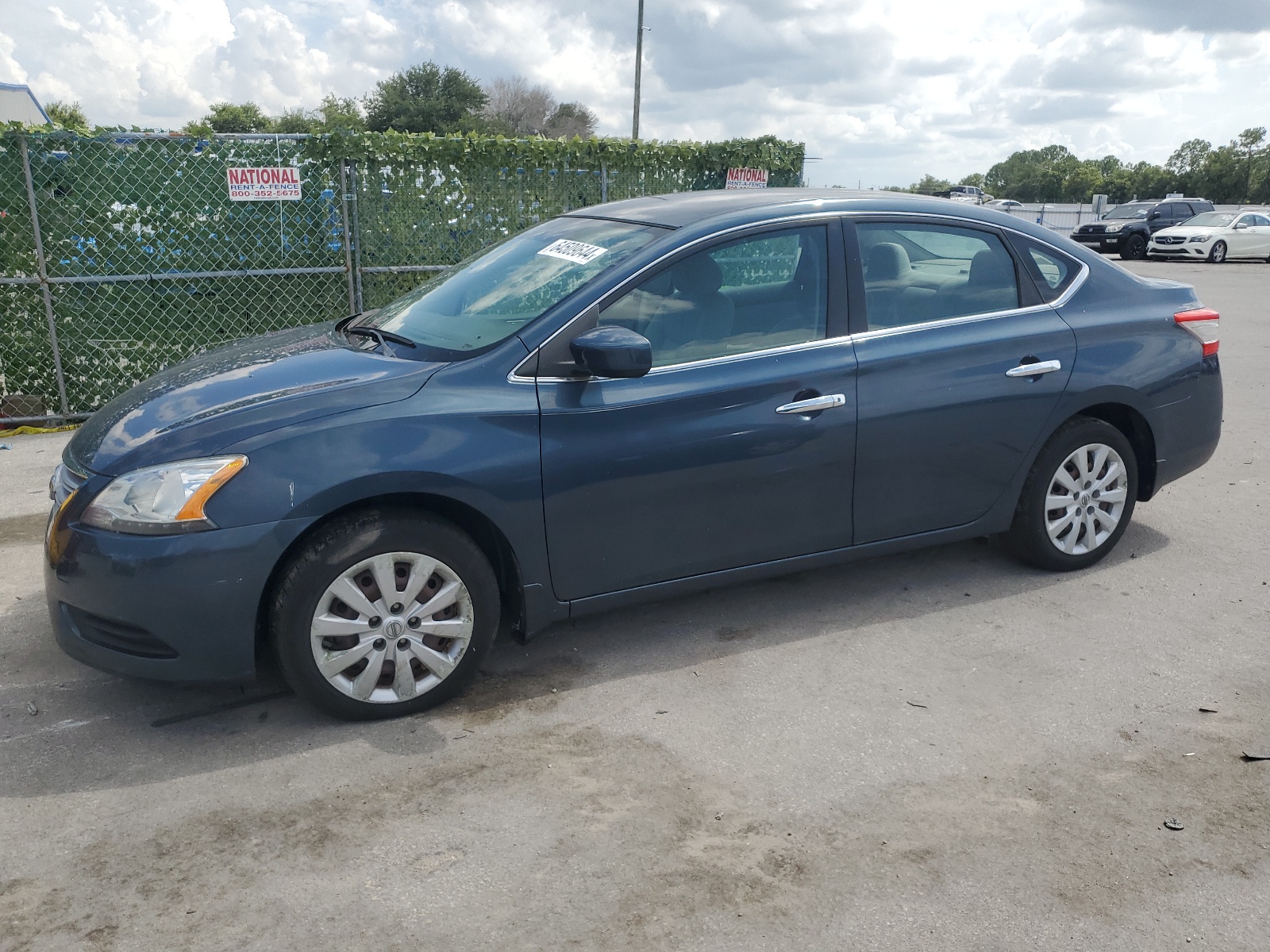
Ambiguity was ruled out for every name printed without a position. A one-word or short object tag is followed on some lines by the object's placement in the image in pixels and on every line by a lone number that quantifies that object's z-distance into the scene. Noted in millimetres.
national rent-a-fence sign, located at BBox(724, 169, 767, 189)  11398
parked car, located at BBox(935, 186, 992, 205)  43225
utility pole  32344
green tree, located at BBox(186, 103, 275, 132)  59562
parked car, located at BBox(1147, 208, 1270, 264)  27953
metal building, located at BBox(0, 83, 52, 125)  21453
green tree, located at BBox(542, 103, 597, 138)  65312
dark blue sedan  3342
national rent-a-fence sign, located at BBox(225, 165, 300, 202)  8609
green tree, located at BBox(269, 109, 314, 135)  47681
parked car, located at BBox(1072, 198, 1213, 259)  29469
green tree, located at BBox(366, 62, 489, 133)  59156
